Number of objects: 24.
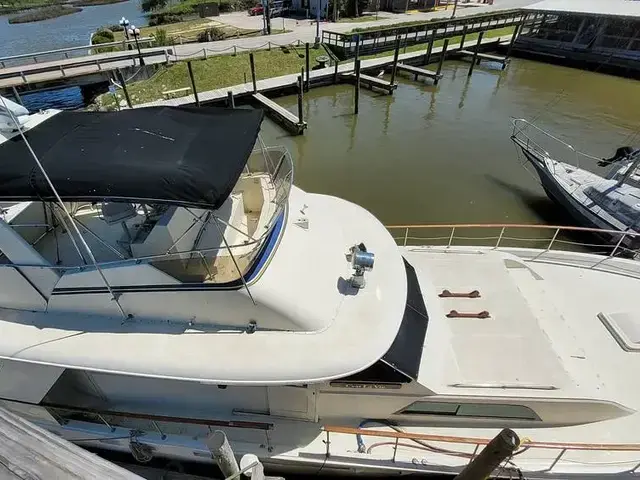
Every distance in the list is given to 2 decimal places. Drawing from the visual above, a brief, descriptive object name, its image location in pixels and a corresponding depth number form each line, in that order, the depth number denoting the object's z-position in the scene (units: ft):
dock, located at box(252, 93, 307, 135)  54.75
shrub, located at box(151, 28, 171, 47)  88.38
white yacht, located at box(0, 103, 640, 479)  12.90
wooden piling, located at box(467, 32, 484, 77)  84.58
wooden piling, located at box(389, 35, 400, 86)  71.05
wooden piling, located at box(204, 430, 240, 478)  9.64
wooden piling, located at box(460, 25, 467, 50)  96.08
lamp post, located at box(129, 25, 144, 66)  69.38
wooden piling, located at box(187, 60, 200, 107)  58.54
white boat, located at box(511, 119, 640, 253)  31.96
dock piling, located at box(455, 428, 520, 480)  10.11
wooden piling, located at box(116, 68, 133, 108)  58.98
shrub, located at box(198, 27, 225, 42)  98.04
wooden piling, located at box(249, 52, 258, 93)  62.68
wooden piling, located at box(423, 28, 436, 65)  85.73
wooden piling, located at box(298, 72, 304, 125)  53.78
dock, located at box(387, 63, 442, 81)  75.66
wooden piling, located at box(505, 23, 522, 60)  96.38
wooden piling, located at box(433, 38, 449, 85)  76.38
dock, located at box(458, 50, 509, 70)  89.25
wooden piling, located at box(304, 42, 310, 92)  67.38
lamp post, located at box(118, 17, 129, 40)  69.00
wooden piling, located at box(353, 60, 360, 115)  62.14
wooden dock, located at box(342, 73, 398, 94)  70.64
